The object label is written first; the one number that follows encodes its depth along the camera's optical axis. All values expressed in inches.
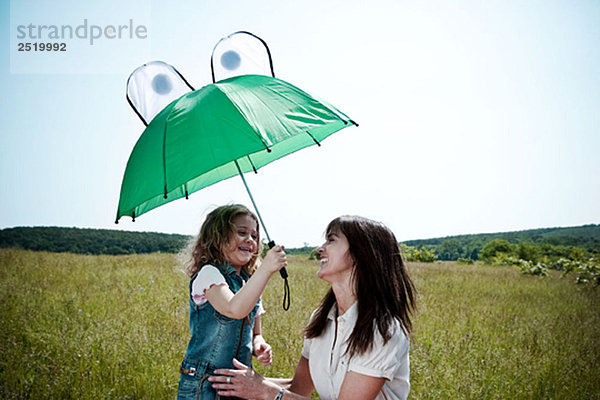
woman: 67.4
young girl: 74.2
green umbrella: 72.6
